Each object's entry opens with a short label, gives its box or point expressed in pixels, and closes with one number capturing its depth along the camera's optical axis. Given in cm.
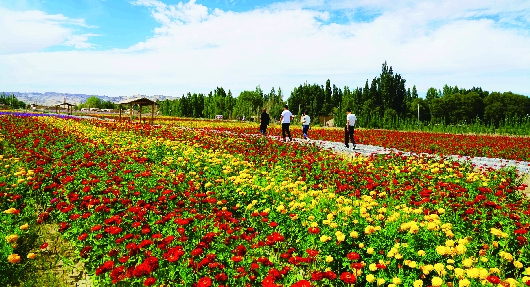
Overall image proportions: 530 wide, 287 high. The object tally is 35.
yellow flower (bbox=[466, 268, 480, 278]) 303
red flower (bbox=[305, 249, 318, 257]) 346
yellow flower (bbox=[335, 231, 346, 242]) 377
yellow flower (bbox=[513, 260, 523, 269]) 337
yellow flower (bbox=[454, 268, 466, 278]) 308
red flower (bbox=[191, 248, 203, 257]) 339
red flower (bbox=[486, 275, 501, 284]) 292
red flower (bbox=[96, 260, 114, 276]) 318
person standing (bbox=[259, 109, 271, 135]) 1719
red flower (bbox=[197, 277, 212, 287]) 288
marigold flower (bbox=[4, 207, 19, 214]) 434
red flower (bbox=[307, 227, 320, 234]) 394
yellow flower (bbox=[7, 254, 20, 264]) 340
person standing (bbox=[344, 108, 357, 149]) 1395
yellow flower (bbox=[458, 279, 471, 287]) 292
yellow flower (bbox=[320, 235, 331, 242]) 376
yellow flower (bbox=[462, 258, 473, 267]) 324
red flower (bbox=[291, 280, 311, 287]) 285
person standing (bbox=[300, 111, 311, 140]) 1698
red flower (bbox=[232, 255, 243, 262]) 330
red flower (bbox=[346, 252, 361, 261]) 334
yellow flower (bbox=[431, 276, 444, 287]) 289
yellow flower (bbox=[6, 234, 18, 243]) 383
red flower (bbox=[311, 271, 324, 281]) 316
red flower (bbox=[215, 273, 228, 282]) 311
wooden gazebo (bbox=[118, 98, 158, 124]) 2741
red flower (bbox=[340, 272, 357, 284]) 314
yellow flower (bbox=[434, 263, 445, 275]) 327
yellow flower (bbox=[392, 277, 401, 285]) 299
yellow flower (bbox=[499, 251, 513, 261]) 352
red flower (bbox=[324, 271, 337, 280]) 313
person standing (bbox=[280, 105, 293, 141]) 1608
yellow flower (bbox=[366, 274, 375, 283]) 314
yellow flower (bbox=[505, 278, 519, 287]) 298
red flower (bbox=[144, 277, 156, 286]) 292
